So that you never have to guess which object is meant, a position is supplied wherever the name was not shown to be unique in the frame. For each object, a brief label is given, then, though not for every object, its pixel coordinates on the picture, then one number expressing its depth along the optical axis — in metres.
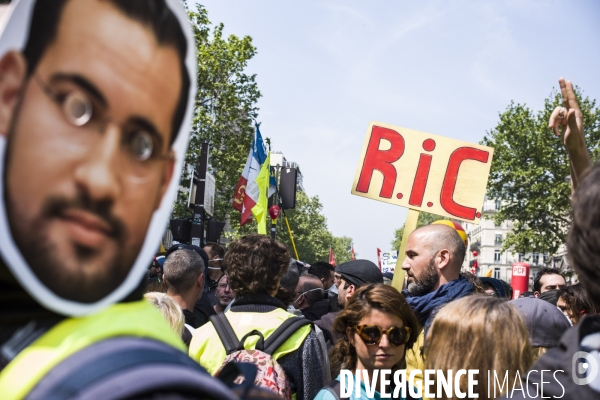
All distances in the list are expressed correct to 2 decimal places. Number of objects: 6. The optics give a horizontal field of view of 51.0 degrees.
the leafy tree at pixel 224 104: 22.09
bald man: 3.62
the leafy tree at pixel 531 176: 38.97
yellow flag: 10.34
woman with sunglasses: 2.91
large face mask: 0.73
